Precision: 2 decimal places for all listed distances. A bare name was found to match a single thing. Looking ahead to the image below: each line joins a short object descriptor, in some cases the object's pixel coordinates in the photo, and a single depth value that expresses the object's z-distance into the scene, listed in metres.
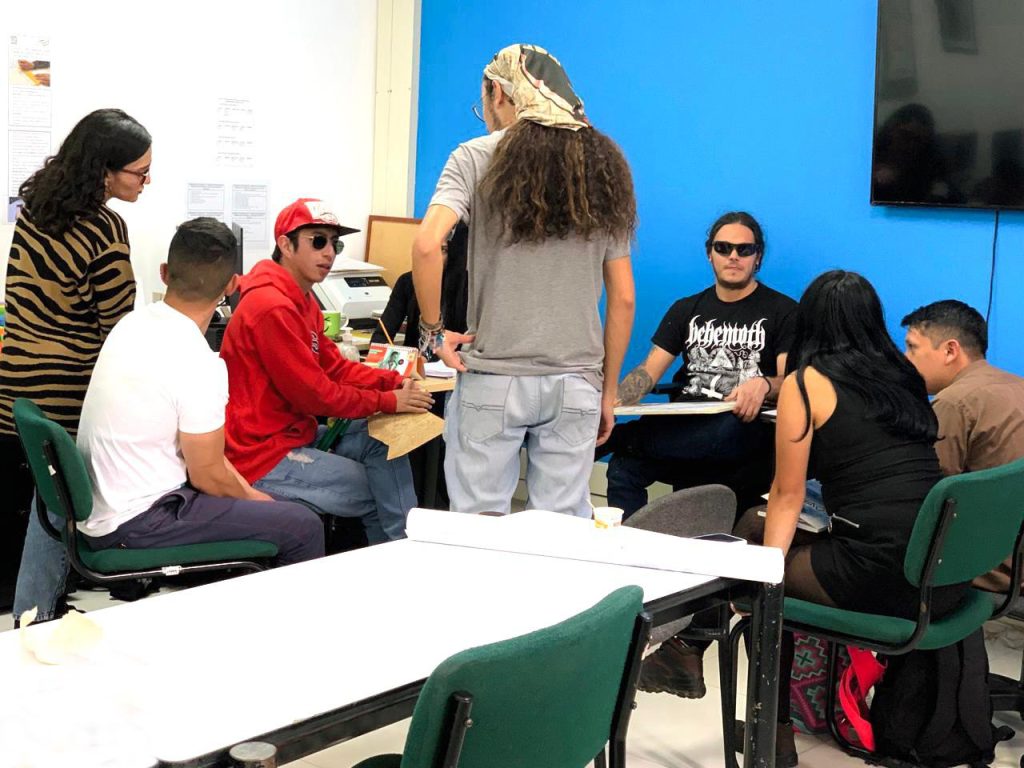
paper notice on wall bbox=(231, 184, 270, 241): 5.53
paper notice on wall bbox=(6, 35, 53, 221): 4.62
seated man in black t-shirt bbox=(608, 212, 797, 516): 4.11
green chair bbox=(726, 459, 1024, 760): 2.66
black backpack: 3.00
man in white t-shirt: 2.85
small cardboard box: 3.96
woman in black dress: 2.89
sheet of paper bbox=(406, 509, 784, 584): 2.14
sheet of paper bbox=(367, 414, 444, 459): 3.60
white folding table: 1.45
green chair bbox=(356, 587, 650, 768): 1.43
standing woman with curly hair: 3.30
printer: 5.24
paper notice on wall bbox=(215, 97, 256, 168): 5.41
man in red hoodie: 3.47
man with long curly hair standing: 2.80
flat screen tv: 4.20
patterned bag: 3.19
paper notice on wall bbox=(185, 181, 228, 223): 5.32
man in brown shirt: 3.28
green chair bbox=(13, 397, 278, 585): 2.81
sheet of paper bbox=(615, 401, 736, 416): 3.78
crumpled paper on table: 1.63
